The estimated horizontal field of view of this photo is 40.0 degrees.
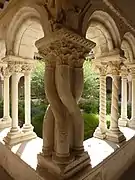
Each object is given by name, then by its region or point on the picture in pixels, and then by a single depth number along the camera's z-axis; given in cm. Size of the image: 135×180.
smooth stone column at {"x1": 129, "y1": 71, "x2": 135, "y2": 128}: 328
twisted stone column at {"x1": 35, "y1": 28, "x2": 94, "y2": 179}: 153
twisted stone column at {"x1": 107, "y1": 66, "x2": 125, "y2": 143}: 243
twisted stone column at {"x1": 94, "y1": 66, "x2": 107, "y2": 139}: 254
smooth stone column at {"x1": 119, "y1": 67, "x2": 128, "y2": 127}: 342
